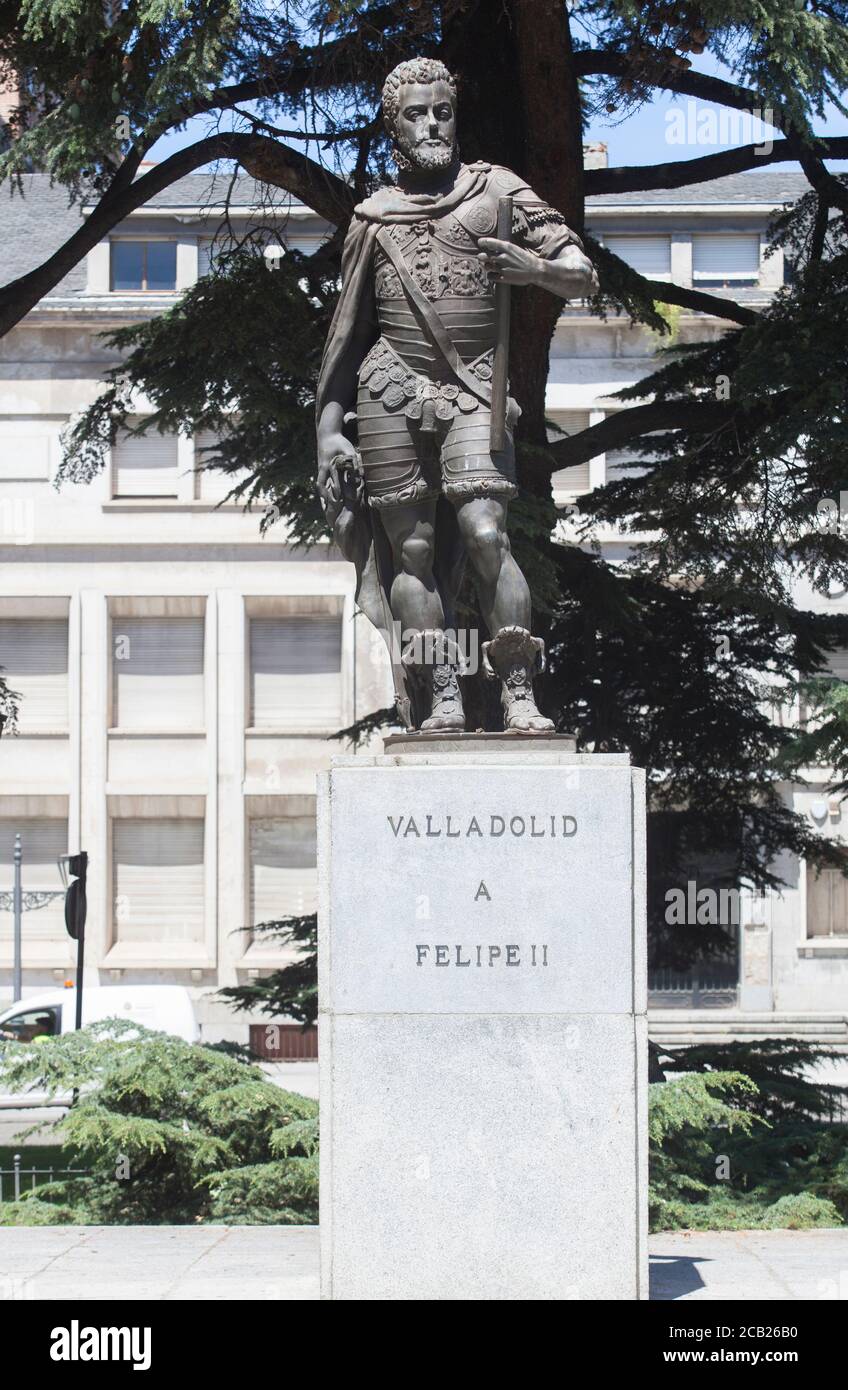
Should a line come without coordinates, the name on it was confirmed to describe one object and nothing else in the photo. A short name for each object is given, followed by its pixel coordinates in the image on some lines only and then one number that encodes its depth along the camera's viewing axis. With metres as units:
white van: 23.05
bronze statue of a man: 7.25
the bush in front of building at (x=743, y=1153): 10.27
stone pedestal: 6.55
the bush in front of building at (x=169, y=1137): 10.33
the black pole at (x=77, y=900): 16.92
